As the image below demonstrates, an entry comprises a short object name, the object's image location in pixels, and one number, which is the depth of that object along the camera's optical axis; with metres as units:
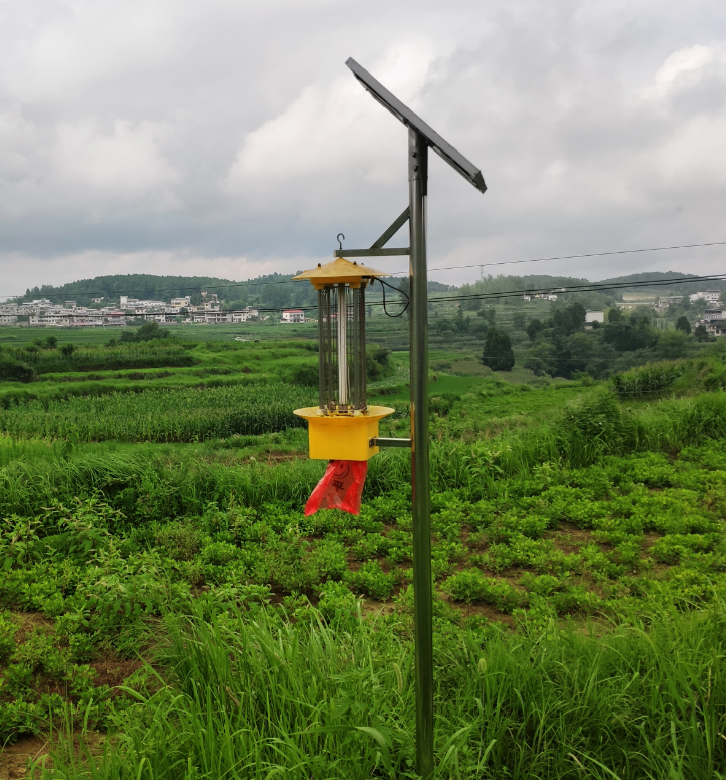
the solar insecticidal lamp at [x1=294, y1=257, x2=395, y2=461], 2.05
